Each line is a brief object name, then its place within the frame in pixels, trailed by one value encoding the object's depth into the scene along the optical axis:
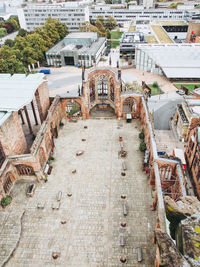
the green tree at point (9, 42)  88.88
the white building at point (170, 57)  74.31
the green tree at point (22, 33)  97.88
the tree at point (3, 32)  126.55
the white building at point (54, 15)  114.62
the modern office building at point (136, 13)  128.50
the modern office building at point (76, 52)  82.25
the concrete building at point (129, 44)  85.43
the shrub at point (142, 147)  33.29
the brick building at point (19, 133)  27.72
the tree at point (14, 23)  142.75
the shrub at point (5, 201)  26.66
